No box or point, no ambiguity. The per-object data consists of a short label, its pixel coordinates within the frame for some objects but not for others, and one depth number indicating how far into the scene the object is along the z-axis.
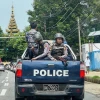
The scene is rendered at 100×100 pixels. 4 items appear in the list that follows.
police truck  15.05
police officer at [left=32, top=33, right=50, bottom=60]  16.22
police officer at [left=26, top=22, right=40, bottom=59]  17.23
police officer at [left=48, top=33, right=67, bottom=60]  16.72
